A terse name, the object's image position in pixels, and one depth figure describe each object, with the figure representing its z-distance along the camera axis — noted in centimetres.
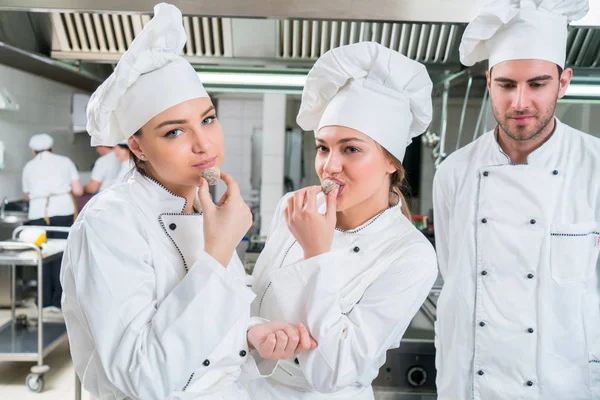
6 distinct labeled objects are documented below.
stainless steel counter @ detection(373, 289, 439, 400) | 231
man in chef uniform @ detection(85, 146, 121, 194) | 638
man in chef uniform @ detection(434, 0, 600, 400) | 174
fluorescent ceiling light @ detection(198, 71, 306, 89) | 243
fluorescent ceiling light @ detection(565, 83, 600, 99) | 227
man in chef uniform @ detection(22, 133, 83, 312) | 602
